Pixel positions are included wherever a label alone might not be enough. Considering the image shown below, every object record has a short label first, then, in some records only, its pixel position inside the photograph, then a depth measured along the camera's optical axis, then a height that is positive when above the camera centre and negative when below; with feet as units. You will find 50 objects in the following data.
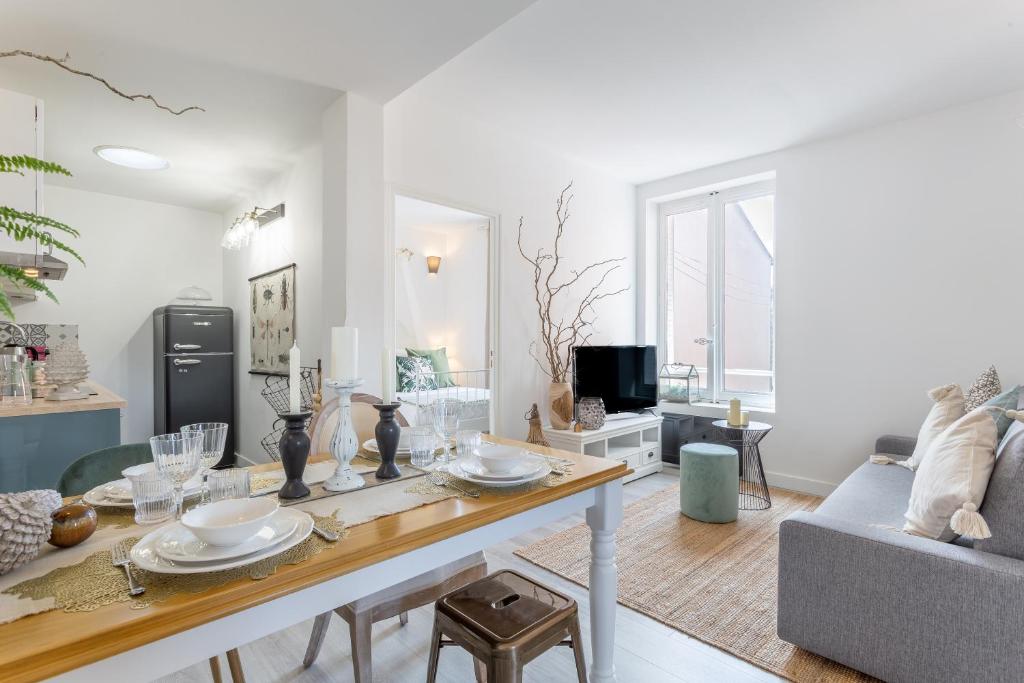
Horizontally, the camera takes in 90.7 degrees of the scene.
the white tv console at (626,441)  12.07 -2.52
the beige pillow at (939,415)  8.21 -1.19
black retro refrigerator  13.35 -0.59
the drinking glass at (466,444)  4.84 -0.95
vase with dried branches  12.54 +0.85
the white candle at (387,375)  4.37 -0.26
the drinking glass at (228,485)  3.46 -0.97
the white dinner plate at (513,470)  4.29 -1.10
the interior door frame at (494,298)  11.87 +1.12
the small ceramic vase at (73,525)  3.06 -1.10
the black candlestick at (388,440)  4.39 -0.84
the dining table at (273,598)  2.22 -1.33
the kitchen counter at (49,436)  7.67 -1.44
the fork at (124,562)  2.60 -1.23
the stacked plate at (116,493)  3.75 -1.13
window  13.65 +1.54
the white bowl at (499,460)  4.30 -0.99
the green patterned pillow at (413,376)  15.02 -0.95
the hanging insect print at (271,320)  11.75 +0.62
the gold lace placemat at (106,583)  2.51 -1.25
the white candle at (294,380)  3.91 -0.27
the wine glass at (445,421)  4.90 -0.74
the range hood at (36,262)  8.29 +1.47
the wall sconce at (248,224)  12.32 +3.02
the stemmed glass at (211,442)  4.03 -0.79
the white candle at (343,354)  4.07 -0.07
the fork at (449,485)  4.15 -1.20
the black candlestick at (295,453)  3.86 -0.83
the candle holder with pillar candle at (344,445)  4.18 -0.84
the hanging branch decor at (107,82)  7.07 +4.11
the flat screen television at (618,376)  12.95 -0.84
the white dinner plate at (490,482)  4.19 -1.13
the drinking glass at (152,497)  3.39 -1.03
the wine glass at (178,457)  3.52 -0.79
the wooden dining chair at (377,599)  4.50 -2.38
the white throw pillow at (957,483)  5.08 -1.49
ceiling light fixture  10.77 +4.16
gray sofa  4.80 -2.62
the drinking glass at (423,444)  4.62 -0.91
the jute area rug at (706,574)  6.17 -3.65
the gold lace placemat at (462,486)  4.19 -1.21
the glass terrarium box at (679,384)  14.61 -1.17
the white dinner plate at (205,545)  2.76 -1.15
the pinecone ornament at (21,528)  2.67 -0.99
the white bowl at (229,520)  2.77 -1.03
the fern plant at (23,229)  2.96 +0.73
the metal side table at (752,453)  11.00 -2.55
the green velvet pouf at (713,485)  10.11 -2.83
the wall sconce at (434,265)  18.43 +2.92
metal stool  3.79 -2.22
